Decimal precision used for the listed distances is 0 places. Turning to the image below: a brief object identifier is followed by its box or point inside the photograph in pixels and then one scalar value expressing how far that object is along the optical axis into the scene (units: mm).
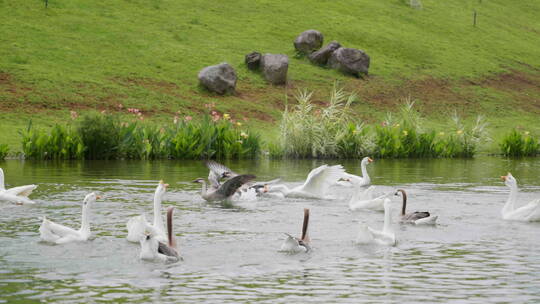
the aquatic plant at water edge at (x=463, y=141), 36156
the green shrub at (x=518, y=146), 37625
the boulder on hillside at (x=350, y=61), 55438
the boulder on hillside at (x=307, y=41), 56688
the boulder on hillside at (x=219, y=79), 47219
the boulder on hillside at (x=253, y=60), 52469
